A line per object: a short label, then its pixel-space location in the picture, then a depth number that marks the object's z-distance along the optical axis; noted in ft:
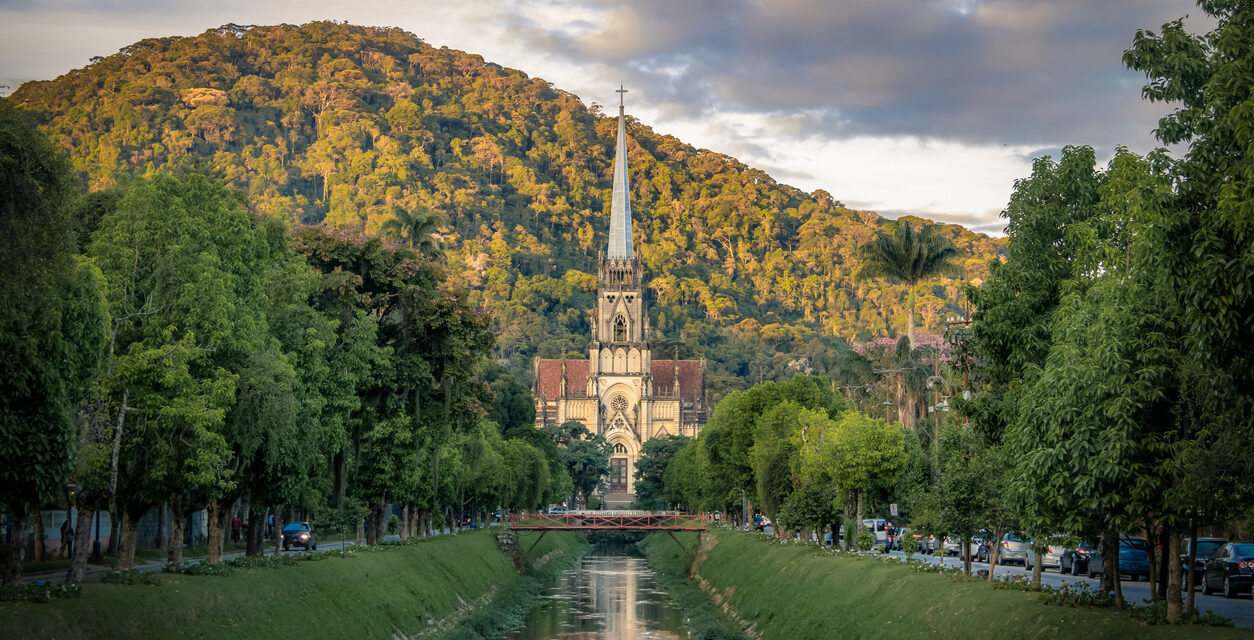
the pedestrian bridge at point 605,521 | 348.38
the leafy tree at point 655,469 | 581.53
